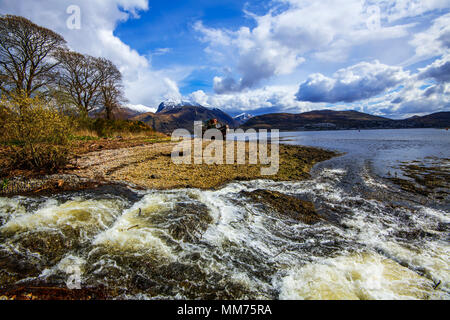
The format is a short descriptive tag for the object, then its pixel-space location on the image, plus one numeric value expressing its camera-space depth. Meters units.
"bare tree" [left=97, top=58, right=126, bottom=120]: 26.98
